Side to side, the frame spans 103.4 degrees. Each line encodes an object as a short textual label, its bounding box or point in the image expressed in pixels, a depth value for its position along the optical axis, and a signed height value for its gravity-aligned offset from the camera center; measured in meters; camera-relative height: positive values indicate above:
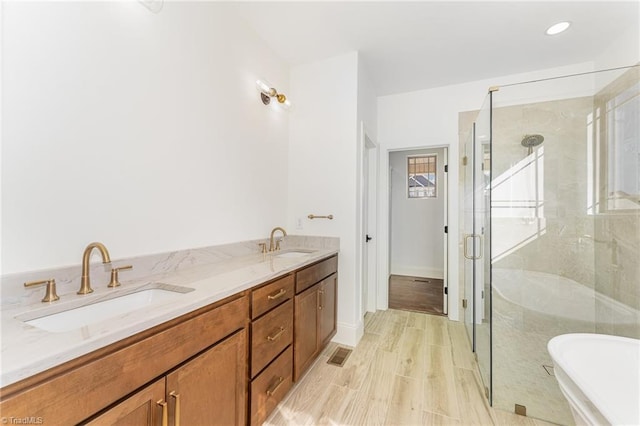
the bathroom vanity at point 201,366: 0.65 -0.55
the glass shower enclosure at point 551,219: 1.98 -0.04
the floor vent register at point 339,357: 2.14 -1.26
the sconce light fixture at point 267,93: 2.23 +1.10
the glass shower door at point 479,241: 2.16 -0.26
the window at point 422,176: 4.80 +0.73
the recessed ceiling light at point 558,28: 2.07 +1.56
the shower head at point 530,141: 2.46 +0.71
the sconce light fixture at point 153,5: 1.29 +1.08
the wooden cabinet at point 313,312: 1.78 -0.78
